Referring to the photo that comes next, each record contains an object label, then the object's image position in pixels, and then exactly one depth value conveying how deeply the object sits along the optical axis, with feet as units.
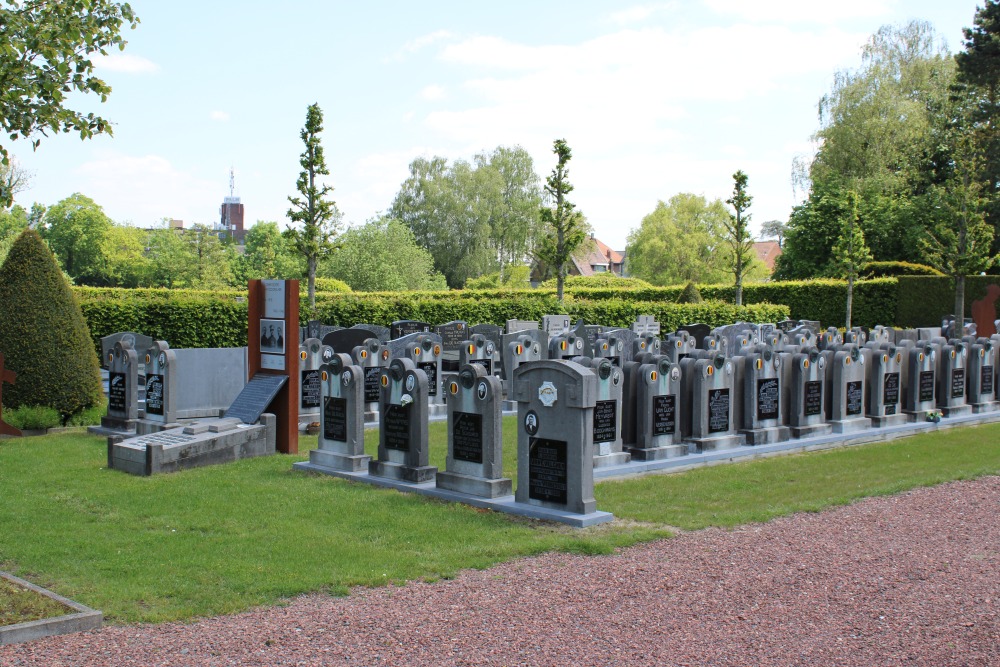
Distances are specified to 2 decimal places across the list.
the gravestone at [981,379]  51.75
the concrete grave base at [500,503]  27.04
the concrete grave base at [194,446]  34.09
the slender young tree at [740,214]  109.60
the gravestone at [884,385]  46.42
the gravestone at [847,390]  44.42
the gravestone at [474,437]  29.81
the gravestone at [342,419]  34.55
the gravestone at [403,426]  32.27
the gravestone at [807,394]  42.93
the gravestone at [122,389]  43.39
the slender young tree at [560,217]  95.76
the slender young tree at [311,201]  81.30
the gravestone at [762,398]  41.27
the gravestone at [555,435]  27.37
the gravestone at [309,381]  46.68
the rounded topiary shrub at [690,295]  101.60
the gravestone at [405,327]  67.26
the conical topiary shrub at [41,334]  44.29
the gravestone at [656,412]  37.63
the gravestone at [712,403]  39.29
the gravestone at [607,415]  35.42
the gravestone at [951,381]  49.83
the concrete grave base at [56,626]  17.28
